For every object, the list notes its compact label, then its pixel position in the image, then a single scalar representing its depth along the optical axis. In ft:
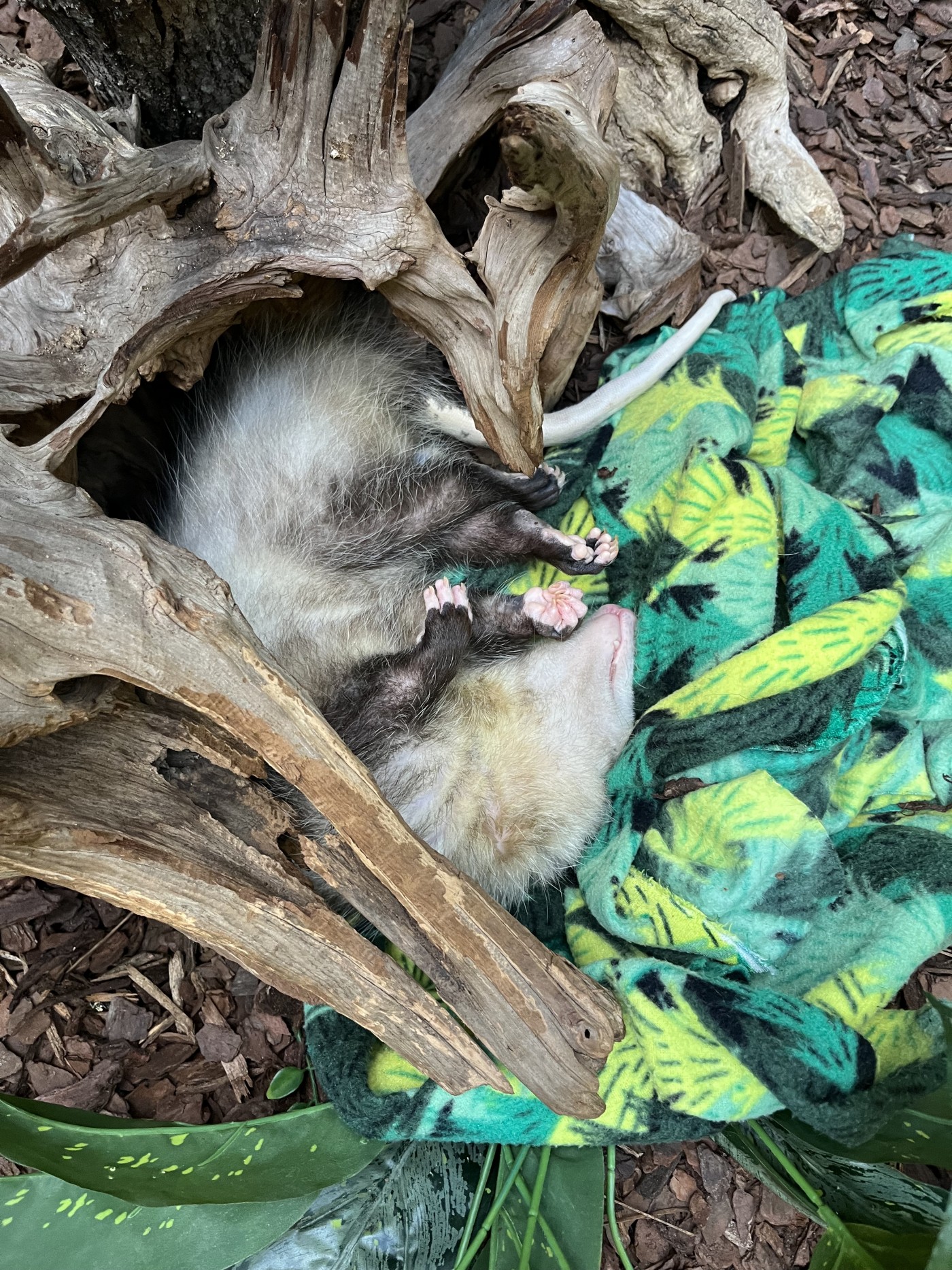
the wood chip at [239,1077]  1.60
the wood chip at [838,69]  1.94
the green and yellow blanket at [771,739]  1.42
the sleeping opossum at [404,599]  1.80
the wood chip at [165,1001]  1.62
